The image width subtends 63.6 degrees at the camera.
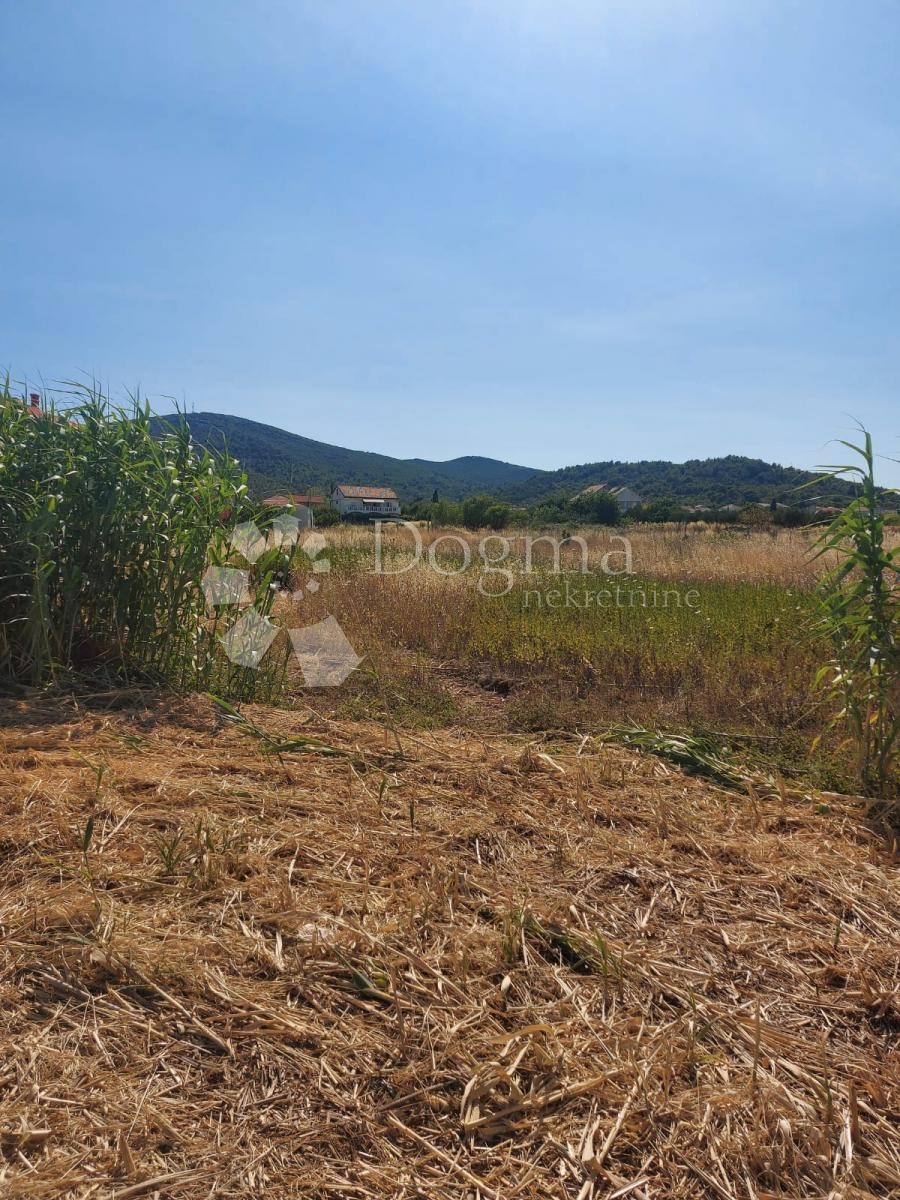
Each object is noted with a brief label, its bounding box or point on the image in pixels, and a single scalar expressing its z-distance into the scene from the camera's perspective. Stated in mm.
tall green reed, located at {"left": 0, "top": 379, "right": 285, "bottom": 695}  4109
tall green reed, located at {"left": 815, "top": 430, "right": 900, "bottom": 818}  2924
